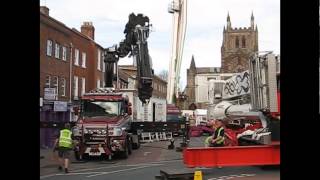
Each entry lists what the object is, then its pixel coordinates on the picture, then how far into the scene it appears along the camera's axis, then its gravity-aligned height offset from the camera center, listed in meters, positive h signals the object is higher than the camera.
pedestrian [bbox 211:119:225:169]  15.34 -0.83
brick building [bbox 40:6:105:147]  28.31 +3.36
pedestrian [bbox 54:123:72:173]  16.97 -1.15
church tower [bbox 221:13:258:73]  122.09 +17.37
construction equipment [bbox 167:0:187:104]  58.09 +9.40
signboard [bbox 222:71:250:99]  17.98 +0.96
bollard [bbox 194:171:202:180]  10.33 -1.34
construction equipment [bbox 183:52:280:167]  13.86 -0.65
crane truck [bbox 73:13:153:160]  20.69 -0.03
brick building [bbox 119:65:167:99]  60.74 +4.88
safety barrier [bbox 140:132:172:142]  29.58 -1.59
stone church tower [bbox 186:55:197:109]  113.83 +7.74
